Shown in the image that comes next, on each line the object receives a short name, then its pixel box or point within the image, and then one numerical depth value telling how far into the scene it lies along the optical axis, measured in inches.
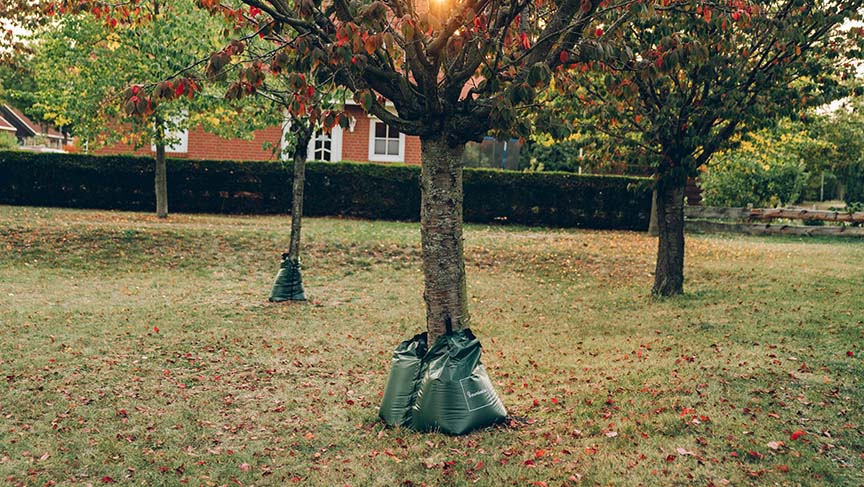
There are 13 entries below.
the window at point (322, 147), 901.2
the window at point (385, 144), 911.0
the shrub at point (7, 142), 1055.1
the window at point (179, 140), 652.1
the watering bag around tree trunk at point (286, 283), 413.1
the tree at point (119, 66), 567.2
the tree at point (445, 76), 196.5
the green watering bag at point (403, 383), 214.2
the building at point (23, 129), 2529.5
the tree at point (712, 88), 347.3
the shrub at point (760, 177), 824.9
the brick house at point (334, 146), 895.7
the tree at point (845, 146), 1126.4
